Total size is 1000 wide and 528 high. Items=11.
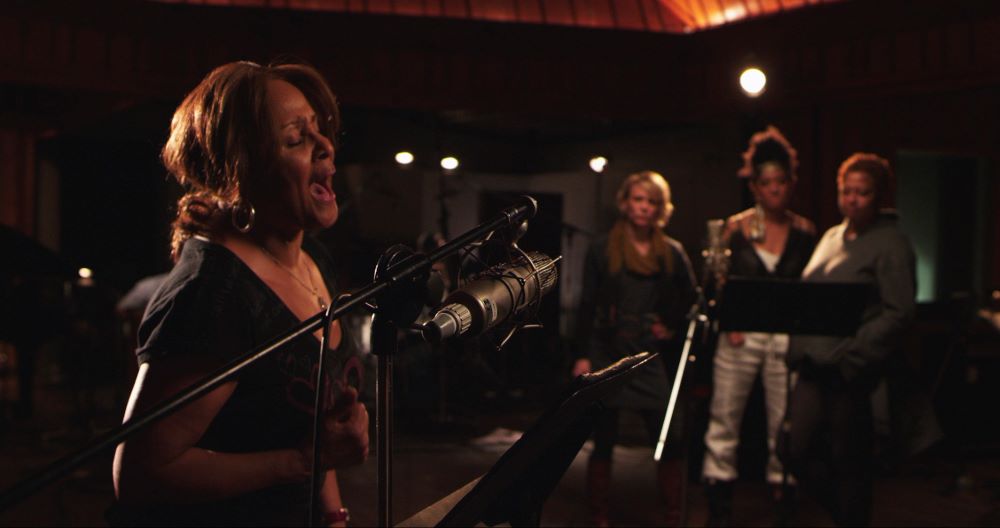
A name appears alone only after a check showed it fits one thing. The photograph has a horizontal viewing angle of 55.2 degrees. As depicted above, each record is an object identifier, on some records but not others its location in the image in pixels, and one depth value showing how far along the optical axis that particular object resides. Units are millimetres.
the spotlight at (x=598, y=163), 7405
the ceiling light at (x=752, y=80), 4312
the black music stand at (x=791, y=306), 3928
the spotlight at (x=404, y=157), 6941
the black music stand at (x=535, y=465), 1120
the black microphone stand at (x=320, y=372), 929
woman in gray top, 4133
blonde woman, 4477
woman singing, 1409
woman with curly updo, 4711
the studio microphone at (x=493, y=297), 1171
